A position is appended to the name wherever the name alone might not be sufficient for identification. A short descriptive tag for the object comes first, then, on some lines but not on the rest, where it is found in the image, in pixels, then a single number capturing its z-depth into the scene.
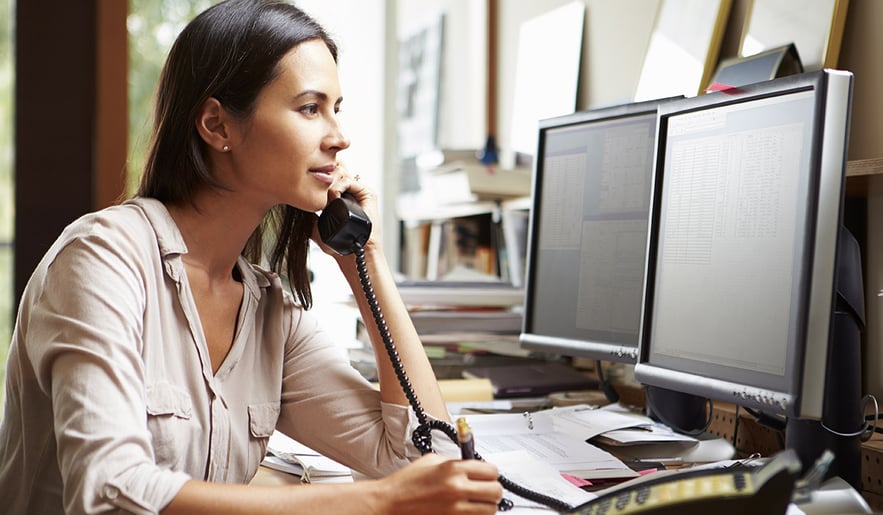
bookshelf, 2.39
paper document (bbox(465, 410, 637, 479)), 1.22
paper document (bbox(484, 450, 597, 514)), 1.06
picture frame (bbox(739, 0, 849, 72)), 1.48
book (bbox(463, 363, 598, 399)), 1.80
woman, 0.92
